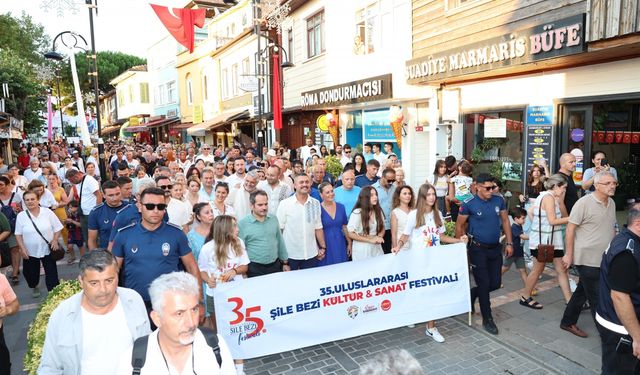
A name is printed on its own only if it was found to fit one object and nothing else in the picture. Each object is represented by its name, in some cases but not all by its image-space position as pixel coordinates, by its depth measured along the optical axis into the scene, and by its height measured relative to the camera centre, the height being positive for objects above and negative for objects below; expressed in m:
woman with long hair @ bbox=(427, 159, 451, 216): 9.31 -1.06
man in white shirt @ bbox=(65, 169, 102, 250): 8.22 -1.04
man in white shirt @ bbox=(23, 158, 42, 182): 10.91 -0.72
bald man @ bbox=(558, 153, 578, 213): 6.45 -0.73
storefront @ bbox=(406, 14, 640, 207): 7.40 +0.59
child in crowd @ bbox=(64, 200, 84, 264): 8.92 -1.83
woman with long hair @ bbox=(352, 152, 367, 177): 10.28 -0.72
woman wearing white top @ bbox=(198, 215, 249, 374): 4.62 -1.24
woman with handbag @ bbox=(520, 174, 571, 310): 5.73 -1.40
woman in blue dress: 6.00 -1.26
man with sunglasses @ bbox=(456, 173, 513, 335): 5.32 -1.32
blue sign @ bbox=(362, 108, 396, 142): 14.35 +0.24
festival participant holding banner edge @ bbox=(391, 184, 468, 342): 5.34 -1.15
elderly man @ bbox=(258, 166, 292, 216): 7.32 -0.87
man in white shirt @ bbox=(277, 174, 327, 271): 5.77 -1.18
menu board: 8.77 -0.28
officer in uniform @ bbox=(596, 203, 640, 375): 3.26 -1.32
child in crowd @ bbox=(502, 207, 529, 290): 6.52 -1.70
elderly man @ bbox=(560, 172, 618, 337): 4.66 -1.13
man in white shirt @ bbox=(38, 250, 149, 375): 2.73 -1.17
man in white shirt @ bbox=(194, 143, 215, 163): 13.36 -0.50
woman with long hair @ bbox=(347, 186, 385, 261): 5.63 -1.17
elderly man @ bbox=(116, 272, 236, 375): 2.35 -1.09
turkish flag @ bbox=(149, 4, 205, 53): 11.52 +3.16
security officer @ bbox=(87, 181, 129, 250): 5.39 -0.91
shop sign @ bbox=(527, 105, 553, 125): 8.73 +0.29
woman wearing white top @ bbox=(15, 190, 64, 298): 6.61 -1.44
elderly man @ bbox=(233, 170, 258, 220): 7.15 -1.06
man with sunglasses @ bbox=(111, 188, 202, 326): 4.04 -0.99
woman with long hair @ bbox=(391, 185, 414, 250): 5.61 -1.00
